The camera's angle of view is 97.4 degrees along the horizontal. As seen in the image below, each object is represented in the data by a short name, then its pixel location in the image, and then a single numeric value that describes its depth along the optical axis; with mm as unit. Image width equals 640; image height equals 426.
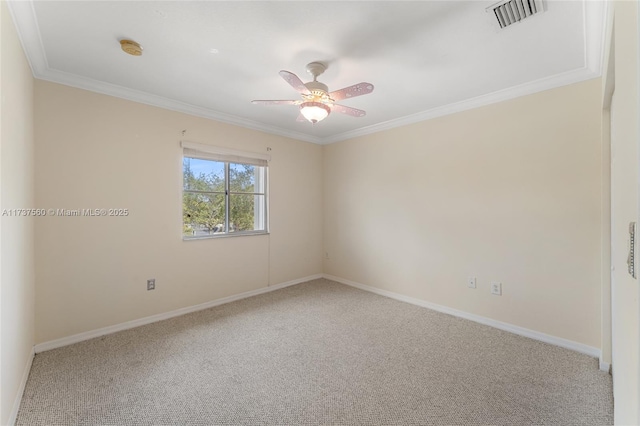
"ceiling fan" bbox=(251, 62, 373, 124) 2098
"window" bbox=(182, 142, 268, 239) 3418
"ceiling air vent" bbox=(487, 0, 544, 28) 1629
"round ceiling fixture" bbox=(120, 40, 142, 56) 1990
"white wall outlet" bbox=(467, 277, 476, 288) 3119
